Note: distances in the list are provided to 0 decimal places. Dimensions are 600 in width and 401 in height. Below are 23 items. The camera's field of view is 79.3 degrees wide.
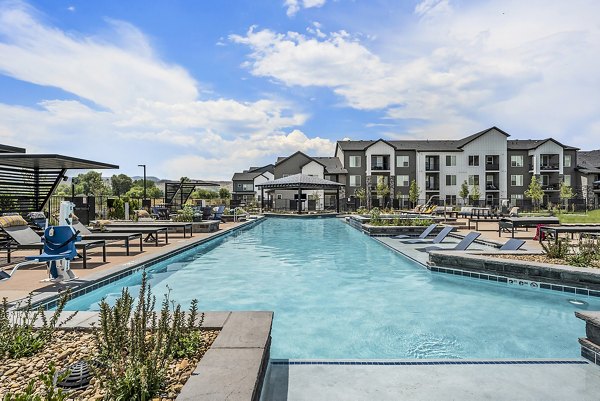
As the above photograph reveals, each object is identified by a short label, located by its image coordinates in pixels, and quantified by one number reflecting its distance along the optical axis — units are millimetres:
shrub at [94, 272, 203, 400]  2496
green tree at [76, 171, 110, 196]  55066
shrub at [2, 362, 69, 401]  1753
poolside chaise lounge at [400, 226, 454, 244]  11299
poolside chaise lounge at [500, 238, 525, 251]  9188
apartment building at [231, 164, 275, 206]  55806
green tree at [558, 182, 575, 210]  39734
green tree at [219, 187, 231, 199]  59375
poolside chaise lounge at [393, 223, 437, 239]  13182
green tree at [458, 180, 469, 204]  43531
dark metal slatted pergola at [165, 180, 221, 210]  27358
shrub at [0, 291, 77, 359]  3279
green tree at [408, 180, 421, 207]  43906
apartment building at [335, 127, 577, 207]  46031
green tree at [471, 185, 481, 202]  43406
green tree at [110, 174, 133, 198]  90062
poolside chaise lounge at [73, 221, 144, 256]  9531
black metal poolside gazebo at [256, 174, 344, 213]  28448
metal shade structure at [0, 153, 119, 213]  11219
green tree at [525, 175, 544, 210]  39875
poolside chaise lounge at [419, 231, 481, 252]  9605
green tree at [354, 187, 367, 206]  43322
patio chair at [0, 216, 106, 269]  8312
